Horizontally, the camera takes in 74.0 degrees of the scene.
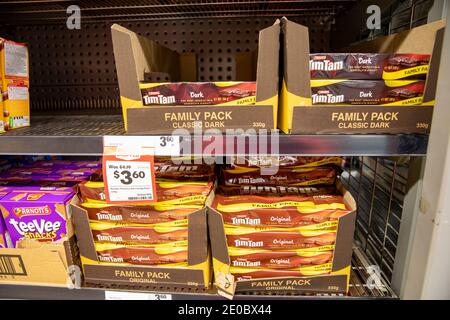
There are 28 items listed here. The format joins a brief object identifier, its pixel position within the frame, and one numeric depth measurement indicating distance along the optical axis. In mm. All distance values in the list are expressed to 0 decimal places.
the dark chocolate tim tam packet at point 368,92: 755
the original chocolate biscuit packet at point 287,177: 1013
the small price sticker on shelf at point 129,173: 794
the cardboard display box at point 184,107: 743
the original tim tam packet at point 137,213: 880
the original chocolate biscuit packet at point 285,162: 1025
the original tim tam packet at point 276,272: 872
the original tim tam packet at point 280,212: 848
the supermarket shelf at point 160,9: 1090
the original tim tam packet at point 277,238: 855
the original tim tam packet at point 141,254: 889
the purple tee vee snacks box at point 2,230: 901
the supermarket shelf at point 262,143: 759
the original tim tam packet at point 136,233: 886
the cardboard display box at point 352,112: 742
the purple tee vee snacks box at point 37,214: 876
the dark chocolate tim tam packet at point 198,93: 772
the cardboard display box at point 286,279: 842
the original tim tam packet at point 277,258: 865
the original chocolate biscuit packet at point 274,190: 944
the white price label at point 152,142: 789
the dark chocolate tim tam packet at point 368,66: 750
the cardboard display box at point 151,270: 866
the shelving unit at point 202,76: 810
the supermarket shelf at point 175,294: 869
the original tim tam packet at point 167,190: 889
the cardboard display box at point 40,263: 893
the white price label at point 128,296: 891
